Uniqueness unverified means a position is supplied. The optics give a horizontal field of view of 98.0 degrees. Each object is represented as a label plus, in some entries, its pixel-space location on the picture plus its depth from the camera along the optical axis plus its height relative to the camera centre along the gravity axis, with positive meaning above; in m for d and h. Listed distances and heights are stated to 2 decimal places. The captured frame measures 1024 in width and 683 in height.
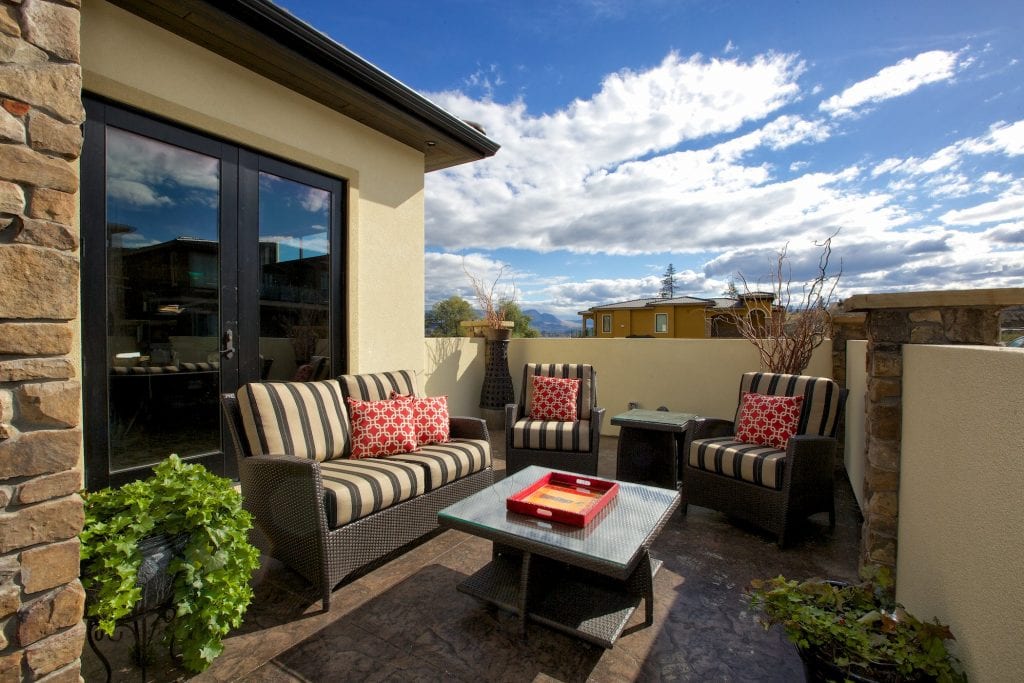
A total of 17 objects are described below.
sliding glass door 2.60 +0.32
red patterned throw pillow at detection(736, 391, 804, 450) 3.14 -0.61
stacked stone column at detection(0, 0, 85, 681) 1.25 -0.04
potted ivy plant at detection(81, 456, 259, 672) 1.44 -0.78
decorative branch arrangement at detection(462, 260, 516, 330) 6.06 +0.47
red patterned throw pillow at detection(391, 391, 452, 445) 3.13 -0.62
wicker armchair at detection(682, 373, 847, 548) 2.74 -0.87
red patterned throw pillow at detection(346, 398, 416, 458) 2.90 -0.64
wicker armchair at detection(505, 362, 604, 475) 3.65 -0.91
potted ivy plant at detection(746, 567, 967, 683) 1.25 -0.93
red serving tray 1.89 -0.78
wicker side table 3.65 -0.97
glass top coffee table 1.69 -0.95
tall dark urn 6.04 -0.62
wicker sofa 2.12 -0.81
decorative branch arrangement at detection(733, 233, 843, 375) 4.34 +0.17
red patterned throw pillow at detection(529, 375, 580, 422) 4.06 -0.60
